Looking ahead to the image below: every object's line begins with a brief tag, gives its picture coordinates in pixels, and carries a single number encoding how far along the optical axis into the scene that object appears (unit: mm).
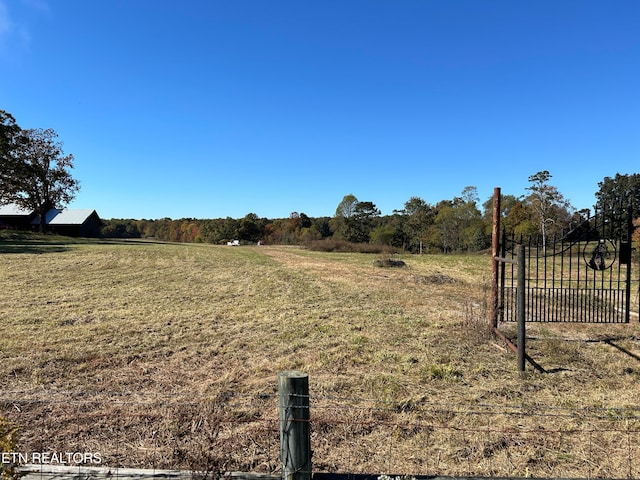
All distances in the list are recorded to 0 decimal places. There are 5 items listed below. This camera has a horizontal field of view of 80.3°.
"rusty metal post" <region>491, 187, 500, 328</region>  6070
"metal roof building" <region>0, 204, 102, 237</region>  47844
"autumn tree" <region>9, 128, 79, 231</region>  37812
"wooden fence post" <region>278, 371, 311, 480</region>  2258
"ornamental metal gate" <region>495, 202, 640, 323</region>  5758
